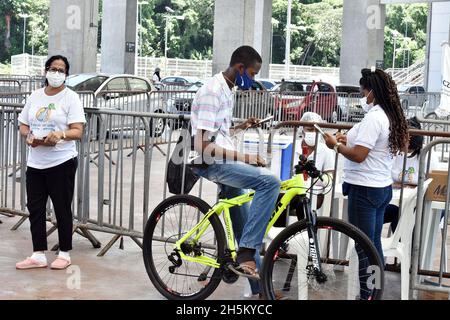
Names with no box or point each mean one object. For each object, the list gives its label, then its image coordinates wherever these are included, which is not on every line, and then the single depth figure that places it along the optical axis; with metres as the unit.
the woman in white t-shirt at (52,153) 7.70
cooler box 7.88
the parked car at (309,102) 25.44
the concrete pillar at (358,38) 32.81
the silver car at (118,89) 18.45
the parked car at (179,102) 20.41
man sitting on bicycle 6.39
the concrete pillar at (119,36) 36.03
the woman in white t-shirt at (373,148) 6.35
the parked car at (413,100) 28.85
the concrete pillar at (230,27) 29.09
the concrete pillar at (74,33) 27.84
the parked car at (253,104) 22.44
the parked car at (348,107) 27.39
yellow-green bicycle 6.06
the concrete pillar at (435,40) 48.16
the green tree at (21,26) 76.62
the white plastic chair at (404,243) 6.71
